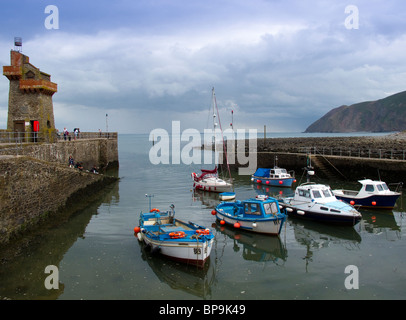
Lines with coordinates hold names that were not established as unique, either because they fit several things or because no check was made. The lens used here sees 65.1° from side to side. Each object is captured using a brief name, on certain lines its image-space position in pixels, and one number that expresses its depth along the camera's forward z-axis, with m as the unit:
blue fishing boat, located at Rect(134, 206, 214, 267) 13.47
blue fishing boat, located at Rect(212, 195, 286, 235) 17.73
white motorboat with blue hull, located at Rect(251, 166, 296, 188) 34.16
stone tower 30.59
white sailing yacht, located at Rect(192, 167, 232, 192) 31.58
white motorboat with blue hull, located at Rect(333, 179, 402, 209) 22.00
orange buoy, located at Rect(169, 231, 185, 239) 14.12
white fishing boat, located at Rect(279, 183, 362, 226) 18.78
